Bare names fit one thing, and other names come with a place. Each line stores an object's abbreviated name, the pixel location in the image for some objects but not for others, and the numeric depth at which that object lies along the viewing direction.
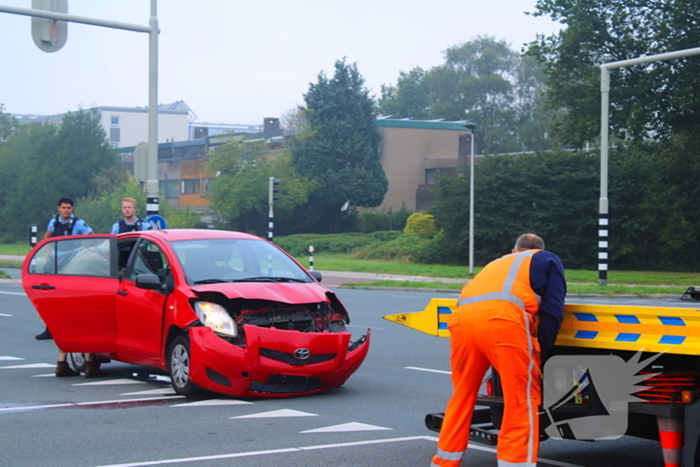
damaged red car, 8.09
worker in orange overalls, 4.95
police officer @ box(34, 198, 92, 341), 12.09
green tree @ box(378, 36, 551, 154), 84.56
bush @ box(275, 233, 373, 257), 48.72
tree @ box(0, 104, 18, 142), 97.00
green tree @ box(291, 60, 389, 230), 62.62
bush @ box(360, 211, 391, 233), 61.31
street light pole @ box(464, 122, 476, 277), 30.99
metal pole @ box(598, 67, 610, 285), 23.97
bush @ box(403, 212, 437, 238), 47.87
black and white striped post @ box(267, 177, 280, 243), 30.25
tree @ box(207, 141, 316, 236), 59.84
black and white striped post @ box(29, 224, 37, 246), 33.24
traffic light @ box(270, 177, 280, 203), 30.25
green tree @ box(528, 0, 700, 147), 31.98
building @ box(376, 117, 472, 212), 69.06
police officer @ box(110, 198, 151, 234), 11.98
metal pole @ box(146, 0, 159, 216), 18.06
